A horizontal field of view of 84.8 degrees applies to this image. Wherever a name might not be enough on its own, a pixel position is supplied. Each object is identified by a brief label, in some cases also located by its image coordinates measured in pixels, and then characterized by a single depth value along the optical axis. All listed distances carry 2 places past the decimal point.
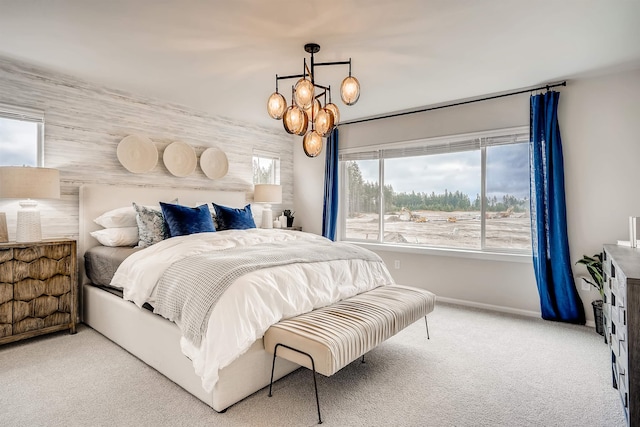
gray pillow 3.35
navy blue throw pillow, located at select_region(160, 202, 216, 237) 3.38
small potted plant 3.24
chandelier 2.61
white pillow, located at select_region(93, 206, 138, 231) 3.54
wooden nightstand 2.84
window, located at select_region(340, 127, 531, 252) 4.07
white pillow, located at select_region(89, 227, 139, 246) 3.40
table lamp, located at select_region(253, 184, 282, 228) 5.05
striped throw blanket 2.10
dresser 1.55
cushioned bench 1.92
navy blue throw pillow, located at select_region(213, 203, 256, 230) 3.96
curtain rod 3.65
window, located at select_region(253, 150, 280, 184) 5.51
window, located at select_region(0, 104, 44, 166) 3.17
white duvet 1.99
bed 2.09
